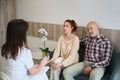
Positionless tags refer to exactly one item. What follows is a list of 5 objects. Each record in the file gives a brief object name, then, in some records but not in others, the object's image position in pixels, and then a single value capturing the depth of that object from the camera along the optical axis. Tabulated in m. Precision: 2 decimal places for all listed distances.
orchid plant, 2.27
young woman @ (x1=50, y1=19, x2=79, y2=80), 2.13
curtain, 3.46
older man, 1.98
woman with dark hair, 1.50
